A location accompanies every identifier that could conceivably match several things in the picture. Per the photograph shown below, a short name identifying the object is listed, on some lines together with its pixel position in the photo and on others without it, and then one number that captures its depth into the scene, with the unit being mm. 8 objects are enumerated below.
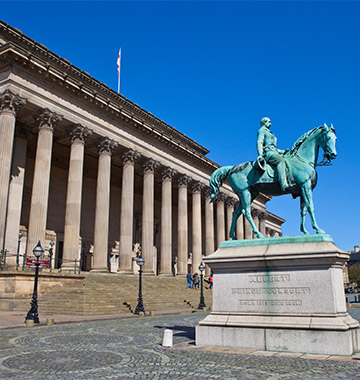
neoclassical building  29203
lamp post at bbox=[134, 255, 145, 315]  23909
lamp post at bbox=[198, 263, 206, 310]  29625
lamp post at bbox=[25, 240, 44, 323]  18228
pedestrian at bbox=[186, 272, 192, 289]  38791
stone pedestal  9531
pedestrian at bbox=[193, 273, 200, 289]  40341
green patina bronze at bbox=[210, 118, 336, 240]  11281
